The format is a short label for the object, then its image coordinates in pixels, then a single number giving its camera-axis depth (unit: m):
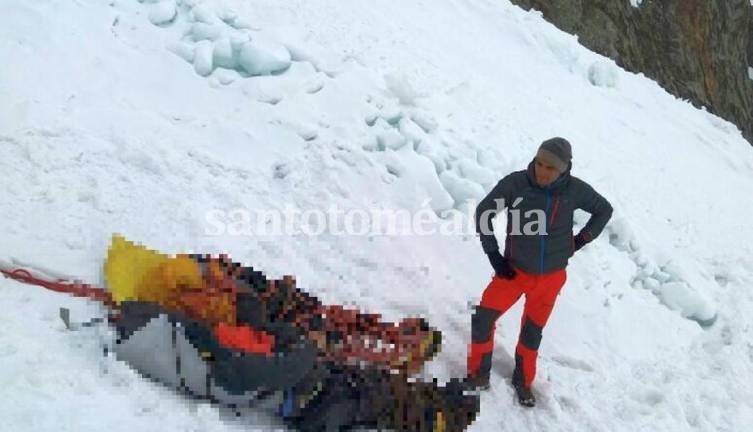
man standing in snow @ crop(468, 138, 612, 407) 4.04
